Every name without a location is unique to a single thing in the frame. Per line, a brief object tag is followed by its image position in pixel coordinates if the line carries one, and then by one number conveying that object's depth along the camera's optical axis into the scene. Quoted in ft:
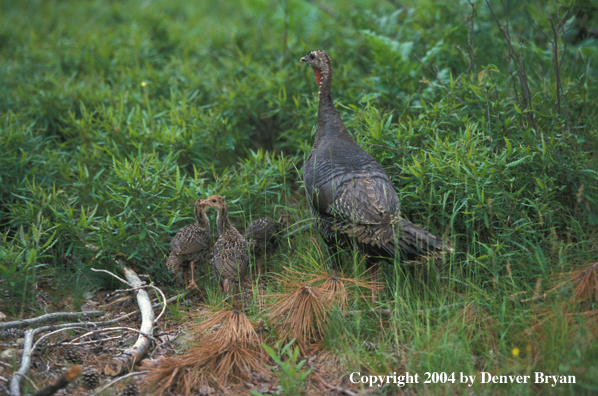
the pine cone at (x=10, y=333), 24.29
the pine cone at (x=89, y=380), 21.26
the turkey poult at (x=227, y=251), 28.14
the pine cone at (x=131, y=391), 20.35
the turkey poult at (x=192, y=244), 28.91
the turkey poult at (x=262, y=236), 30.86
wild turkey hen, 24.04
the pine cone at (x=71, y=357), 23.32
